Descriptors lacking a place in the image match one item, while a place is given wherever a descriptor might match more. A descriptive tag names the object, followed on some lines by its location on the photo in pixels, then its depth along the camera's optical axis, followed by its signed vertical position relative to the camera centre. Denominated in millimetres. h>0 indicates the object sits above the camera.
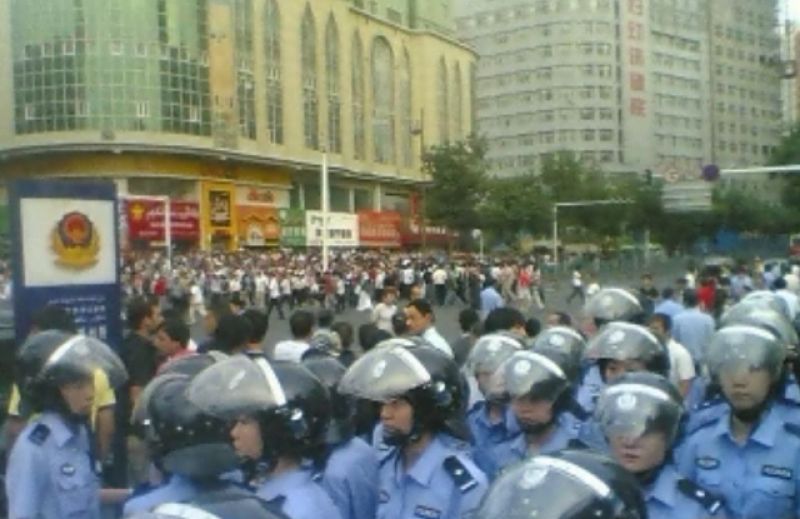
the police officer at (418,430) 4328 -770
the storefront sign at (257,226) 57812 +322
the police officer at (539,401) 5094 -753
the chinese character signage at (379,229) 61709 +27
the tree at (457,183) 57312 +2133
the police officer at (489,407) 5789 -924
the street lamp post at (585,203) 60722 +1078
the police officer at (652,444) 4086 -768
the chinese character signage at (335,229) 31344 +33
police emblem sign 9039 -114
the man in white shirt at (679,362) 8367 -1015
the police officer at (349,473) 4582 -935
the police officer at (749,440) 4605 -869
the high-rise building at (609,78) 110625 +13795
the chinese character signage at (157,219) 48375 +673
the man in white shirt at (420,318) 8891 -677
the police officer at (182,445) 3381 -650
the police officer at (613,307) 8141 -583
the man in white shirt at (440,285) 35188 -1693
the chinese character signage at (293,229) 49544 +95
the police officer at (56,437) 5027 -857
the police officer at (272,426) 3867 -642
